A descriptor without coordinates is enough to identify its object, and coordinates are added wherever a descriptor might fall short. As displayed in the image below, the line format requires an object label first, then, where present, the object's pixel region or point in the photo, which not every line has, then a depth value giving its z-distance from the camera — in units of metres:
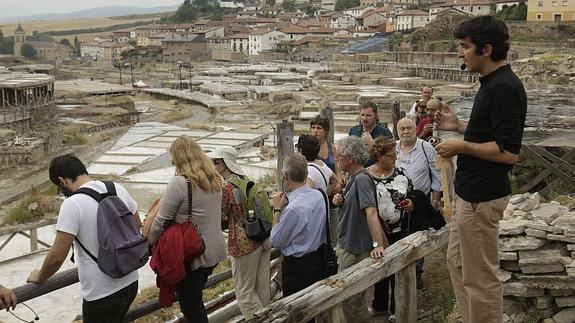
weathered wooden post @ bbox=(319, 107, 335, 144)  8.04
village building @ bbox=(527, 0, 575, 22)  54.84
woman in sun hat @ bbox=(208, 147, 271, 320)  4.18
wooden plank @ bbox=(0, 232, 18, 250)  8.79
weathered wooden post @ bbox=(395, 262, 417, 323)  4.18
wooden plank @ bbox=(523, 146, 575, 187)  5.96
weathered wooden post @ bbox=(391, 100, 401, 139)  9.73
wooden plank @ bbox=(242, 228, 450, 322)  3.10
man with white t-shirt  3.17
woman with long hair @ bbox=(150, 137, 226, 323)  3.63
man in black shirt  2.95
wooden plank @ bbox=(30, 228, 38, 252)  9.15
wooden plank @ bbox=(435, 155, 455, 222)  4.36
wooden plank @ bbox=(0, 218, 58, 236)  8.91
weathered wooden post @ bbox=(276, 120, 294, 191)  6.58
